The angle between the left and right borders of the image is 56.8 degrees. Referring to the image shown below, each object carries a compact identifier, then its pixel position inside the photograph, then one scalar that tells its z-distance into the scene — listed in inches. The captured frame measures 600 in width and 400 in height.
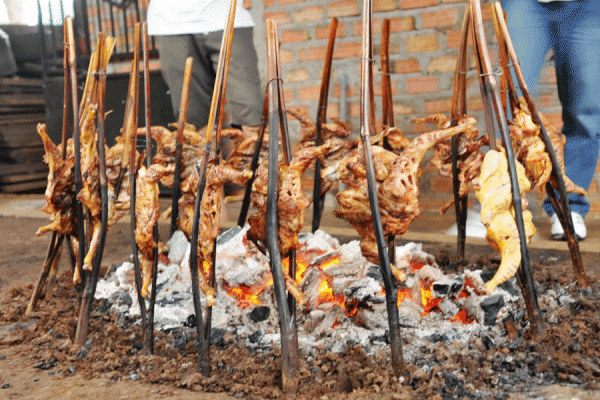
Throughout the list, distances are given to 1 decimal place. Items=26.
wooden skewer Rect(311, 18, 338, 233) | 97.6
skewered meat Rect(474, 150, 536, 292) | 70.7
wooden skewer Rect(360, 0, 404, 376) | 66.1
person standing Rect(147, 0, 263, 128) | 160.7
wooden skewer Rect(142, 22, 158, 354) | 77.2
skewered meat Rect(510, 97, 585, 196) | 79.1
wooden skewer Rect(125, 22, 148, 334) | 78.7
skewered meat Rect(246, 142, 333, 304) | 68.7
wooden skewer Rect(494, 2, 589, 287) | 78.1
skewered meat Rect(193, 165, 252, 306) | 69.3
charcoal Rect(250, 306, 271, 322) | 86.6
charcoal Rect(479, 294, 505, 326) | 80.9
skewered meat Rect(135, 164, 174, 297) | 76.2
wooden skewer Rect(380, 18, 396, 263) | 98.3
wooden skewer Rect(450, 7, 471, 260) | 89.0
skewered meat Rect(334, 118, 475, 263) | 69.2
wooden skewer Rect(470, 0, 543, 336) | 70.9
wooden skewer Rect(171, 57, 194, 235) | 80.5
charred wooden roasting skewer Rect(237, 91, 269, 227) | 83.7
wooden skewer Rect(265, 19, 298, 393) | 66.1
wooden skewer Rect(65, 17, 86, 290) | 81.4
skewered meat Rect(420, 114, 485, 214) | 79.7
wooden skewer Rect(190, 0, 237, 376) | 69.6
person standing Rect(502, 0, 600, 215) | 120.1
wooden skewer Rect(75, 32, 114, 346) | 80.1
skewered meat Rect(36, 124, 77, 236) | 85.7
